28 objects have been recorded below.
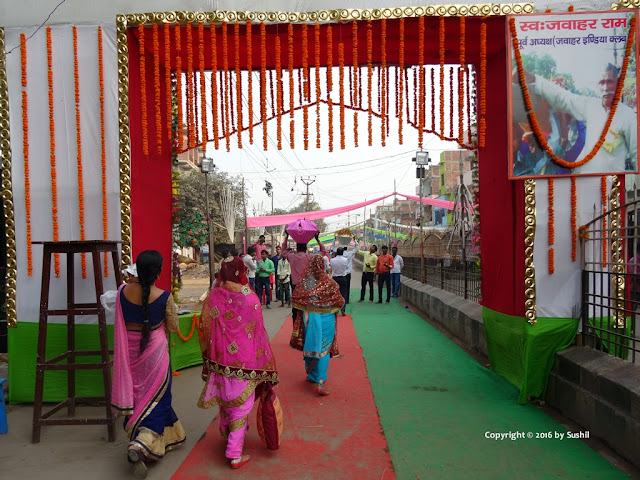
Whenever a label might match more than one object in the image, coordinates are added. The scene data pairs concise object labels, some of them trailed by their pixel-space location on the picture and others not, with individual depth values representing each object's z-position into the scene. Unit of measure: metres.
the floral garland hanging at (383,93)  4.63
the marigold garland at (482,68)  4.43
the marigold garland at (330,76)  4.48
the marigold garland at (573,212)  4.50
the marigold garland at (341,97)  4.57
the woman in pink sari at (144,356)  3.36
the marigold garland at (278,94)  4.47
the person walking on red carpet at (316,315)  5.14
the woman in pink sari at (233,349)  3.52
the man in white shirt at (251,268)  10.26
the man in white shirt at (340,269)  10.52
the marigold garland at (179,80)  4.51
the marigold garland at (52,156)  4.62
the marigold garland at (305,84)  4.55
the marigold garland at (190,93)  4.47
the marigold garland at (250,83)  4.50
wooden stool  3.89
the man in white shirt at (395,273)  13.51
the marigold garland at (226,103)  4.71
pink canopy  14.33
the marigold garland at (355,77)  4.48
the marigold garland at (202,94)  4.46
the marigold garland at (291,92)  4.51
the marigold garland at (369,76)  4.48
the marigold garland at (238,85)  4.50
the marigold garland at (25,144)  4.62
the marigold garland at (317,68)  4.48
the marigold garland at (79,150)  4.62
